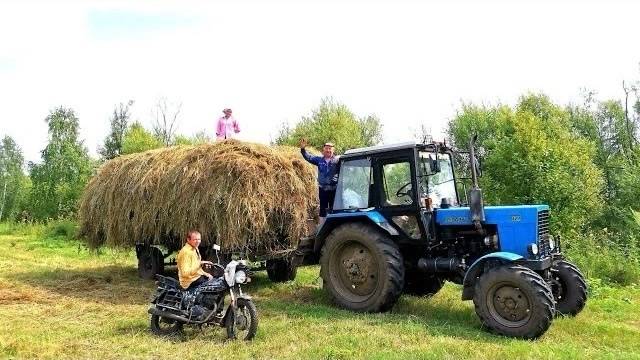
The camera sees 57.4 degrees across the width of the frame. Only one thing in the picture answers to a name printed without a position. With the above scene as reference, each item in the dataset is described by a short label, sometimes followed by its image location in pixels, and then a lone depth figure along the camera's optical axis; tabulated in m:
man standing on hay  11.02
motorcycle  6.89
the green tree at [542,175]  16.36
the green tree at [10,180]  51.34
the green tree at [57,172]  35.75
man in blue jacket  9.45
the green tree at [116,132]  41.25
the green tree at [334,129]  24.50
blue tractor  7.02
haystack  9.06
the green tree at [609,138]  26.00
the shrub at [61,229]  23.91
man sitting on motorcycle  7.32
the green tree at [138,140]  32.62
